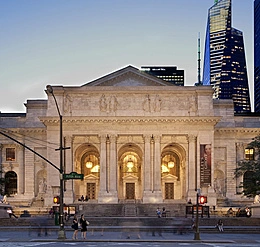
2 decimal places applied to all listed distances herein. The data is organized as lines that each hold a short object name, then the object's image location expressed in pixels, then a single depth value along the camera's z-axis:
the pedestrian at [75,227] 34.47
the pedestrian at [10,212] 53.08
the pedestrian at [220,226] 42.91
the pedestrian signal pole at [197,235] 35.08
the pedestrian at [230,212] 56.92
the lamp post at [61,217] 32.84
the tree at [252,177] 46.88
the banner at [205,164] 64.75
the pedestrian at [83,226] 34.91
